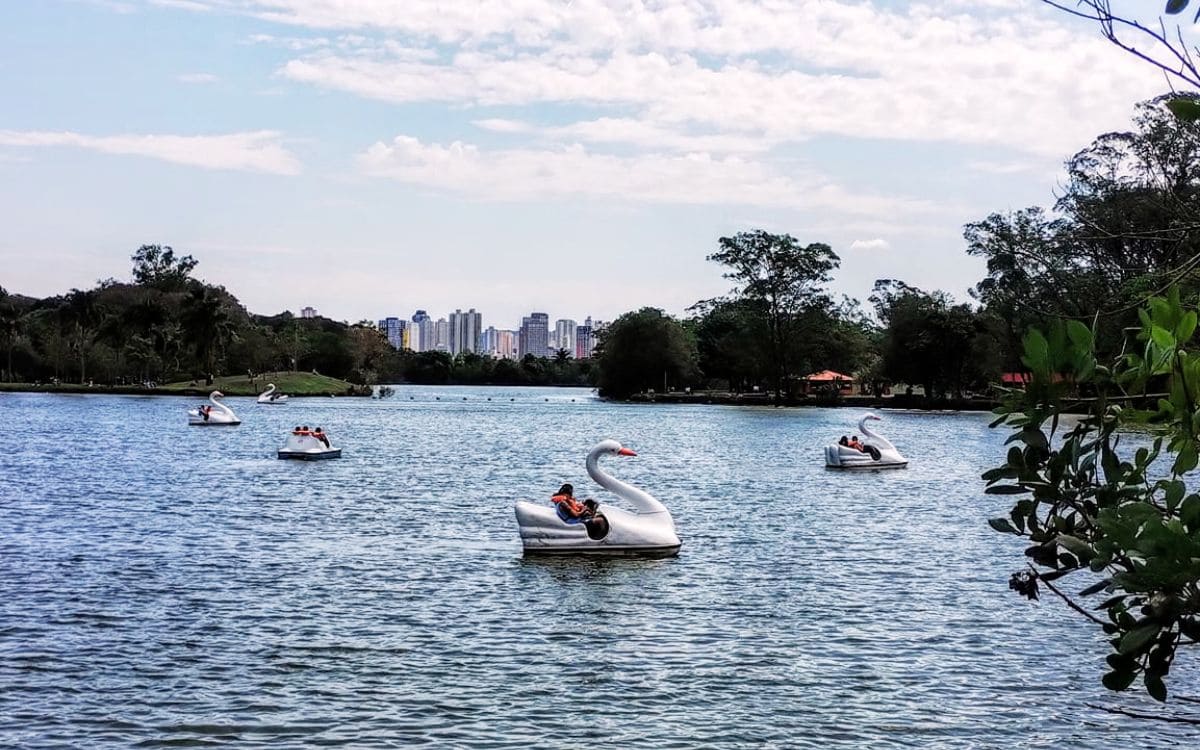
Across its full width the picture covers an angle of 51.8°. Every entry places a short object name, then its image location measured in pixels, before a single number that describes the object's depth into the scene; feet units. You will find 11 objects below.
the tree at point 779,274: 391.45
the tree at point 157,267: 568.00
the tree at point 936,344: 332.60
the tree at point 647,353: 456.45
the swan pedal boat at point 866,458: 151.74
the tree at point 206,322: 447.83
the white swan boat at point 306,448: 154.71
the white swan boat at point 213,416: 239.91
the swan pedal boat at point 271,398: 377.95
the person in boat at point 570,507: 72.28
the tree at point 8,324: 462.19
